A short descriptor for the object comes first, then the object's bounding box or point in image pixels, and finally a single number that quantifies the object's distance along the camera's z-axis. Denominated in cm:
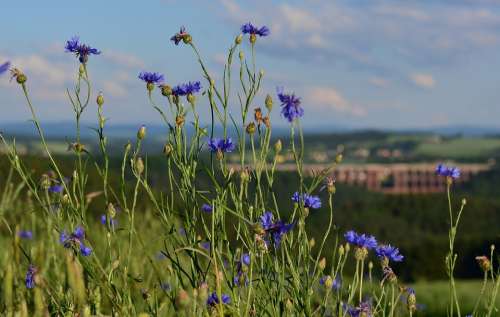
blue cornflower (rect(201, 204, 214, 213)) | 298
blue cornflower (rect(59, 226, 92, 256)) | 237
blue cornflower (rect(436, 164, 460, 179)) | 288
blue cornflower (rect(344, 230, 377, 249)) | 247
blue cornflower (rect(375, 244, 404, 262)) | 262
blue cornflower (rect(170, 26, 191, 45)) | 278
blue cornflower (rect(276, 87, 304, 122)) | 252
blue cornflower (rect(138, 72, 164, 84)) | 281
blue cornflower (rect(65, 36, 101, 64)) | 284
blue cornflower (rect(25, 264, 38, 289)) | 271
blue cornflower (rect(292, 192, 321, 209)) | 265
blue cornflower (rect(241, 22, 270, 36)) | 285
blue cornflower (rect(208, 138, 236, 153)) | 264
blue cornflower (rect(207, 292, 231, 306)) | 243
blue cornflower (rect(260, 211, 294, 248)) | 242
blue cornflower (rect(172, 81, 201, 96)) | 279
